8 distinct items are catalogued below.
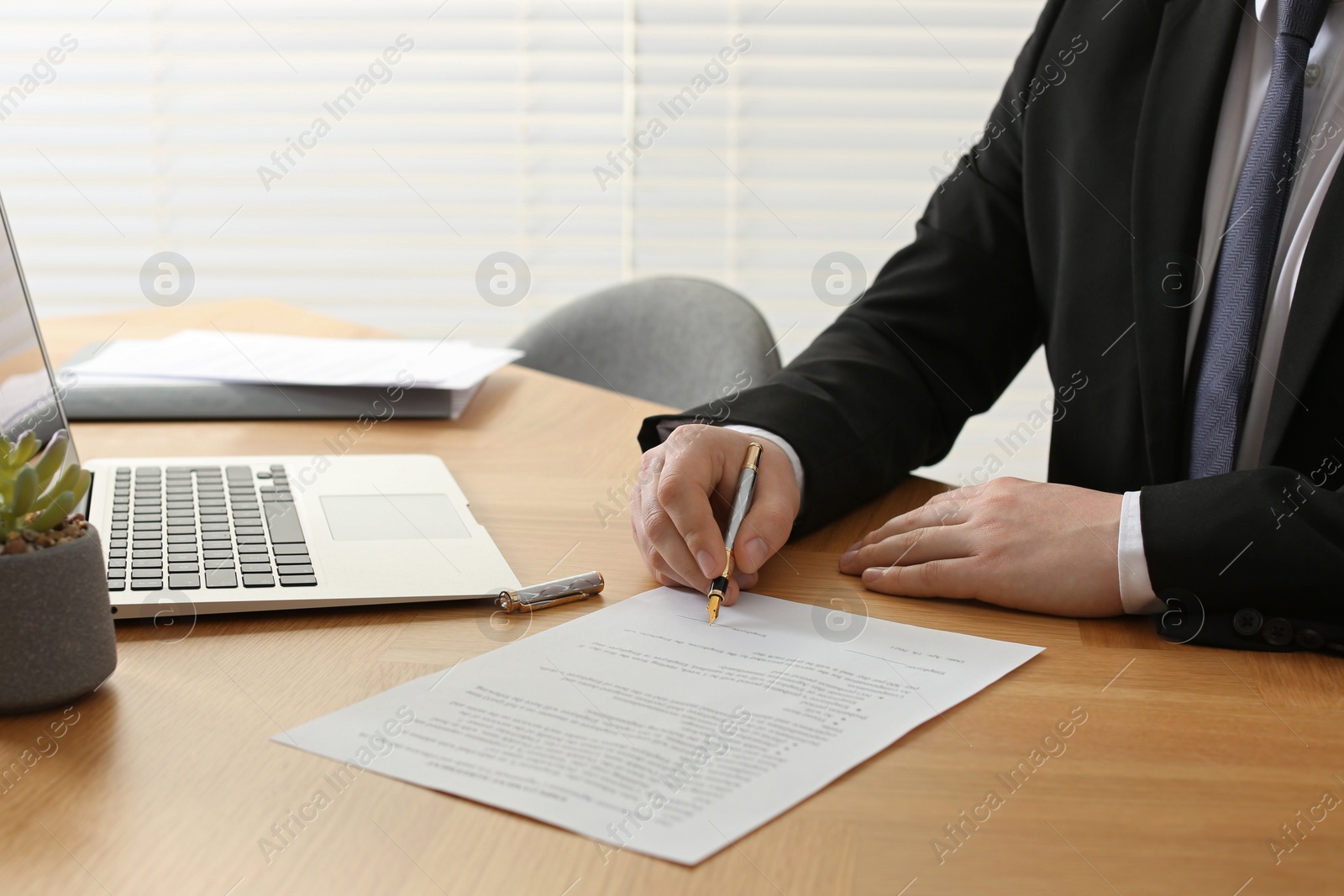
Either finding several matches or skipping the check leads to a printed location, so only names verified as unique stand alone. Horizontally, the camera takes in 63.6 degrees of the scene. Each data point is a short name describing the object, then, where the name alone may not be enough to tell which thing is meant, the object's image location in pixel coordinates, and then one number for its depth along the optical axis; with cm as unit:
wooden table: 51
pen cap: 81
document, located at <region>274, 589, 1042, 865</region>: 56
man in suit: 80
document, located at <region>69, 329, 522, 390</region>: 147
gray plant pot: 61
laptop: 82
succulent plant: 62
